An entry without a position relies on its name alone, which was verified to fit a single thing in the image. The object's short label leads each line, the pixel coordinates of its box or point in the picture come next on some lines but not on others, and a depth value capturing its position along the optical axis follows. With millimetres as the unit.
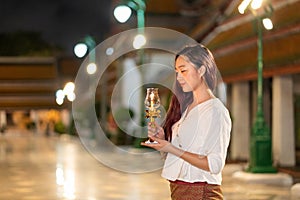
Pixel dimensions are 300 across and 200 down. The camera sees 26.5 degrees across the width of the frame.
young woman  3762
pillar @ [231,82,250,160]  23016
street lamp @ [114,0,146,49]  25400
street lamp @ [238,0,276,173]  16734
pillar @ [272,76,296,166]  19219
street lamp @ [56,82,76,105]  21306
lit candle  3861
